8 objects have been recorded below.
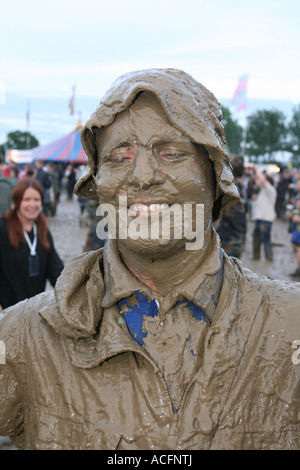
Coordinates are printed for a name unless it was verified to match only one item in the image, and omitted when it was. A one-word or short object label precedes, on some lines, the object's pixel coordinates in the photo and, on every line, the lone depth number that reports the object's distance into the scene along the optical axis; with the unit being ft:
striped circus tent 81.76
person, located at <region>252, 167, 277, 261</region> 33.55
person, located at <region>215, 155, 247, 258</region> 23.20
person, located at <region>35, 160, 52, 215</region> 49.39
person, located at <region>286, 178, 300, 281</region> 28.68
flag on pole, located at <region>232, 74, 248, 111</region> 68.54
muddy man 5.29
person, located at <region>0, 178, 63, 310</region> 15.14
